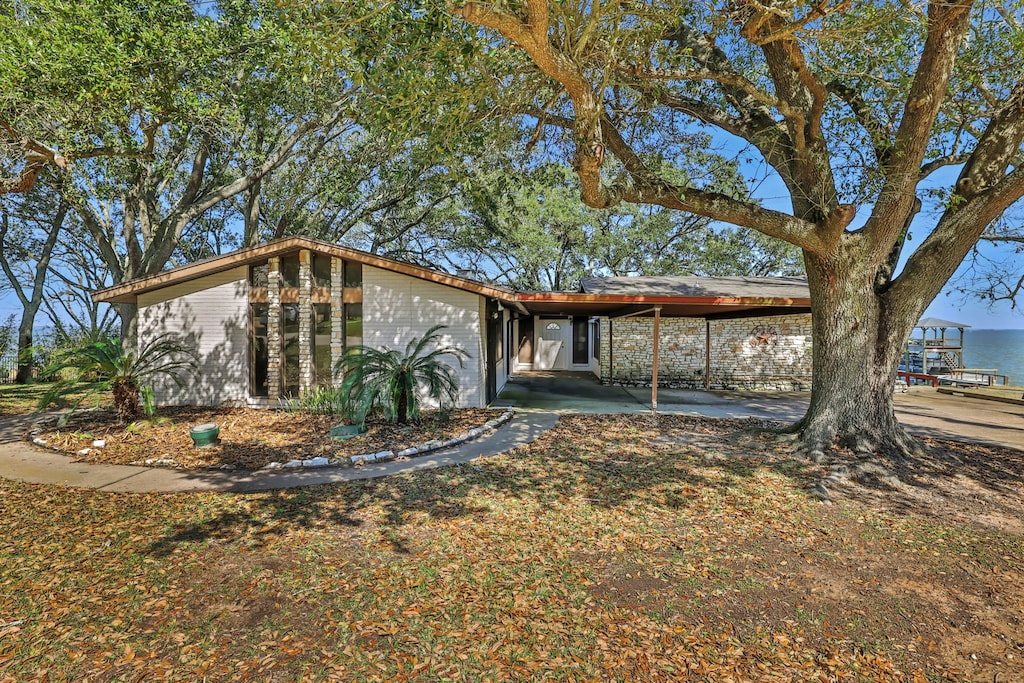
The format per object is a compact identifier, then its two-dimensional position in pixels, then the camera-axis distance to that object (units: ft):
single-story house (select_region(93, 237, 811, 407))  30.40
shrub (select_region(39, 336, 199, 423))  23.89
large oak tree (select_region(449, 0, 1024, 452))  17.56
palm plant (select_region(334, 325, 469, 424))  24.91
